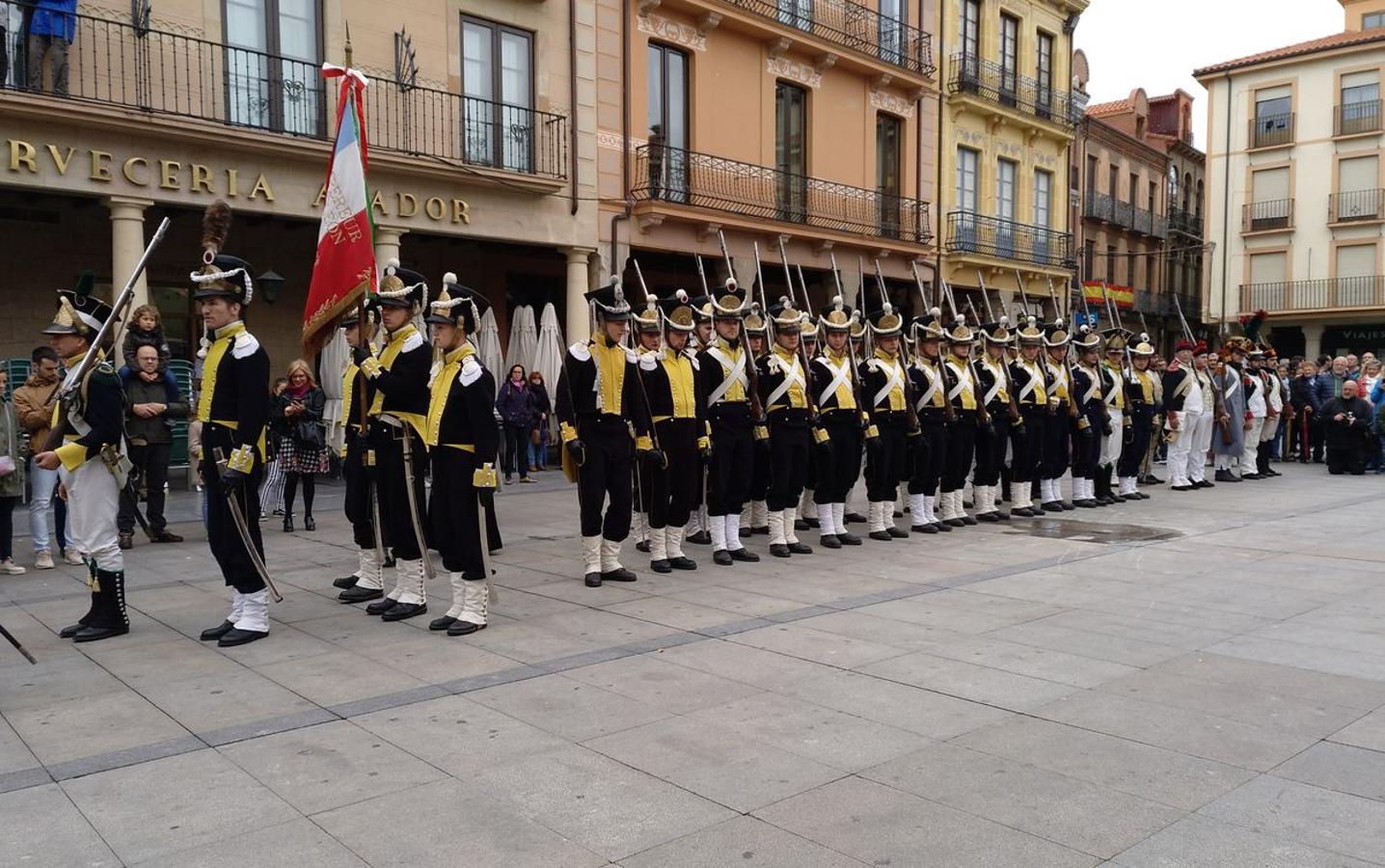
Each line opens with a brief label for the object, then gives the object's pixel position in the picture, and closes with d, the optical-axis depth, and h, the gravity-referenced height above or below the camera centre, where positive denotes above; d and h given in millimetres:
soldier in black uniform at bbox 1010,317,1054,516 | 12219 -403
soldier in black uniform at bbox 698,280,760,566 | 9367 -349
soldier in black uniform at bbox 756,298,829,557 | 9680 -403
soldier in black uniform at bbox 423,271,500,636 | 6633 -503
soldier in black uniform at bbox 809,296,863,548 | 10102 -490
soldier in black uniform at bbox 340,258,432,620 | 6836 -318
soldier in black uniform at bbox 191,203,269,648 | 6332 -253
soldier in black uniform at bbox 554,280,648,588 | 8117 -364
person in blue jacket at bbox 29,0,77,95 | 12539 +3967
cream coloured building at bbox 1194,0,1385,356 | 38656 +7097
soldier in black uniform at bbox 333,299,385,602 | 7281 -579
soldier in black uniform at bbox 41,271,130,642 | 6422 -611
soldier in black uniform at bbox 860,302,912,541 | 10555 -351
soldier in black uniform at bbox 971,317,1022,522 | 11805 -411
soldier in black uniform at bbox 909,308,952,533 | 10914 -376
